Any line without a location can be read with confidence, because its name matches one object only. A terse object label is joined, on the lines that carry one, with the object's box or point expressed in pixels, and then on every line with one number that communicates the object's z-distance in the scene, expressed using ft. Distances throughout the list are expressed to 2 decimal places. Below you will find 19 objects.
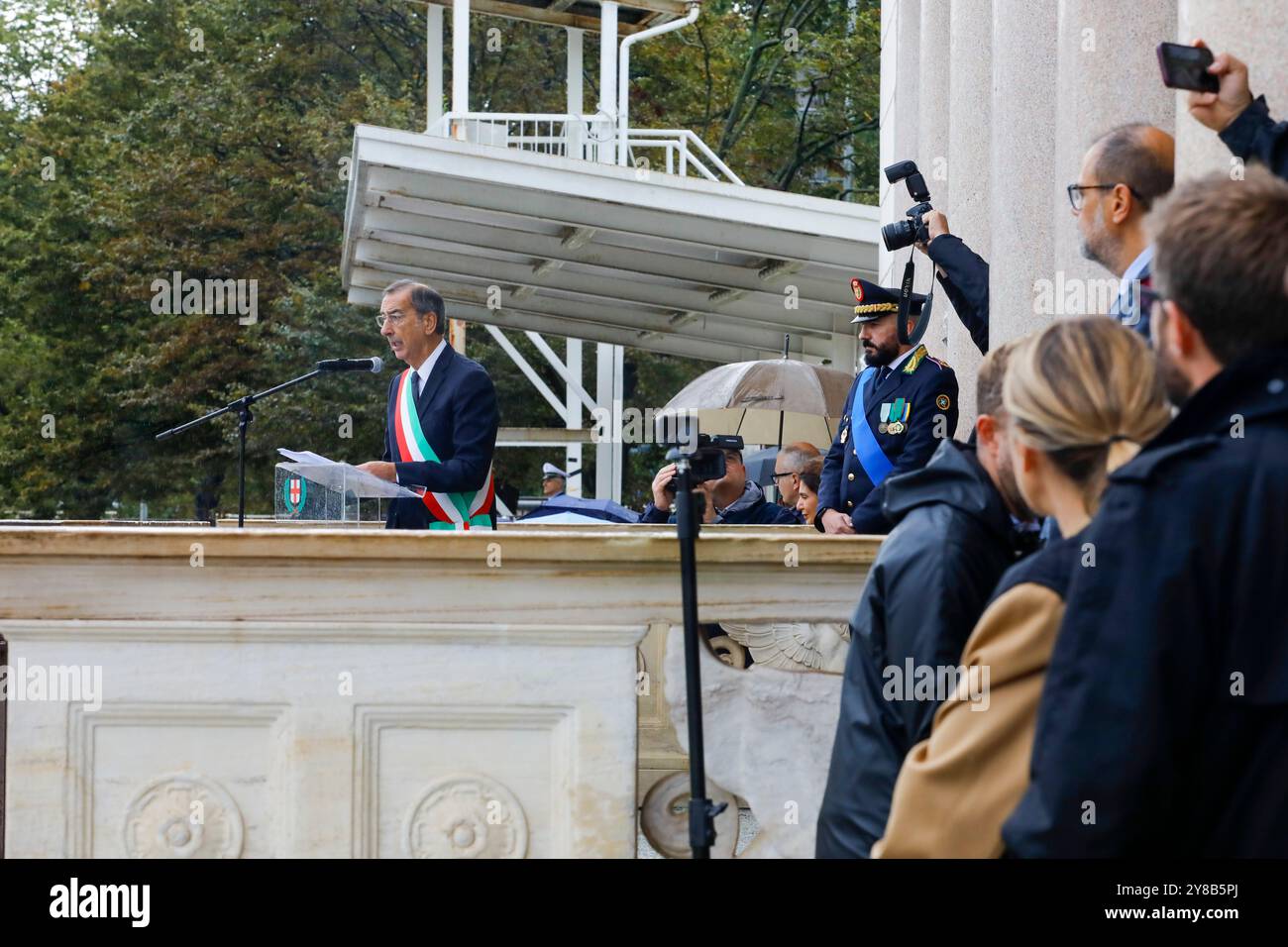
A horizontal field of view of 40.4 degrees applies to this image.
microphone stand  24.05
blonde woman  8.91
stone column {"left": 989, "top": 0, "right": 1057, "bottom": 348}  23.22
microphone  24.66
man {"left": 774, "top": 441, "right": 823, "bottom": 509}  35.19
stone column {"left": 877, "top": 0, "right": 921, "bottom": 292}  43.04
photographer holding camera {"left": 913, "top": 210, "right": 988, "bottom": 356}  19.72
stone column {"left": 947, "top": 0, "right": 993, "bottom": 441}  28.99
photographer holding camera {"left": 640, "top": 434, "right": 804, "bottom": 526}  31.83
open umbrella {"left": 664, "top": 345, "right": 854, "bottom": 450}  50.70
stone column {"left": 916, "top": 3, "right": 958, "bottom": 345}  34.94
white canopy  51.70
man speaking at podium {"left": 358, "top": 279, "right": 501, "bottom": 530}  21.80
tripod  12.73
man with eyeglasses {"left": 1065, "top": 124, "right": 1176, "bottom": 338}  13.84
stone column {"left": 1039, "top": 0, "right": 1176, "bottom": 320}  18.65
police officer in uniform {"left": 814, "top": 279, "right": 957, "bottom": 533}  22.30
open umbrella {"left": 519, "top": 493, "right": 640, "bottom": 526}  43.54
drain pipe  72.34
